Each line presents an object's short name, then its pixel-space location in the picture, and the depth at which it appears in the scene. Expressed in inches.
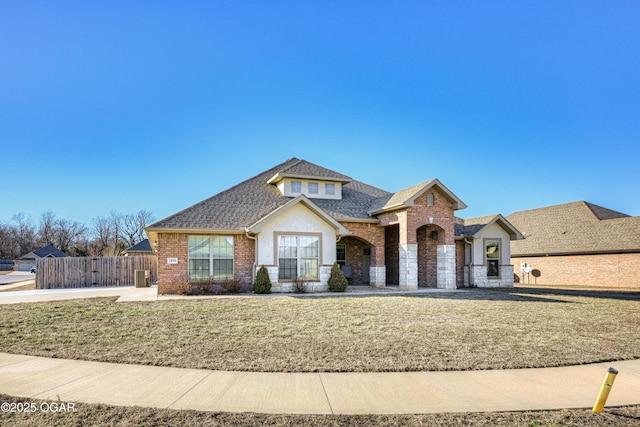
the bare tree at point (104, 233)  2954.2
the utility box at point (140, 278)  895.1
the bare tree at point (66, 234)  3035.4
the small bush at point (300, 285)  700.7
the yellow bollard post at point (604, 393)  185.5
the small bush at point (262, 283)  669.9
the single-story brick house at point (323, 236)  689.6
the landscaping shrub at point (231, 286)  684.7
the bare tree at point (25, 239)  3191.4
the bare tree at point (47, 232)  3093.3
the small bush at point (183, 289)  660.7
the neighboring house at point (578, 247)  935.7
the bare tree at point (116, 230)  2967.5
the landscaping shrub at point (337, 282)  712.4
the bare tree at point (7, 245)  3119.3
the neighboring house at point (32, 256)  2125.7
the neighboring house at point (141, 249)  1425.4
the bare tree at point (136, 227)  2940.5
